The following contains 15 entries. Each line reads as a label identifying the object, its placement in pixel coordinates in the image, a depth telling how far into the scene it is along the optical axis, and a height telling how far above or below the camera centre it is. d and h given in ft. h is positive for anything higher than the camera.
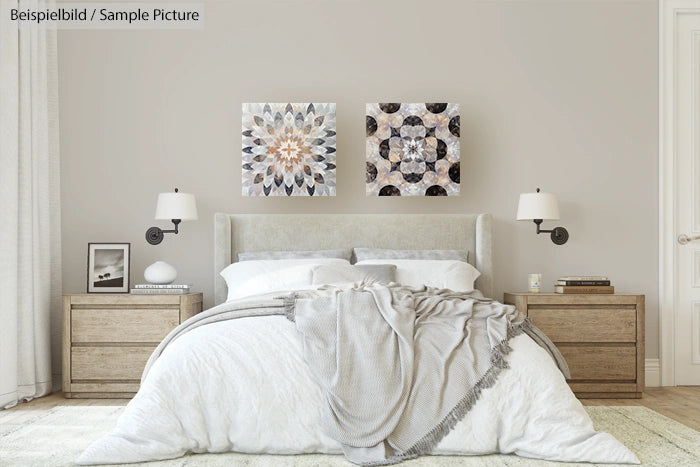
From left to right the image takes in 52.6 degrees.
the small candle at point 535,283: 15.42 -1.35
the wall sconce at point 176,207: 15.16 +0.34
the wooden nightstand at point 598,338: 14.58 -2.42
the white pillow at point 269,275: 13.92 -1.07
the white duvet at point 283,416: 9.05 -2.53
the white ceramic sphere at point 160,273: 15.15 -1.08
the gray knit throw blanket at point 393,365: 9.16 -1.92
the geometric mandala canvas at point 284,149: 15.94 +1.66
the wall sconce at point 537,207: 15.24 +0.30
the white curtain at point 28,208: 13.76 +0.32
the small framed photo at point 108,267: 15.52 -0.97
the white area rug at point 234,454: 9.12 -3.26
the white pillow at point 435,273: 14.34 -1.06
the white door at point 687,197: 16.20 +0.54
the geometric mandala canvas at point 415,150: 15.97 +1.62
